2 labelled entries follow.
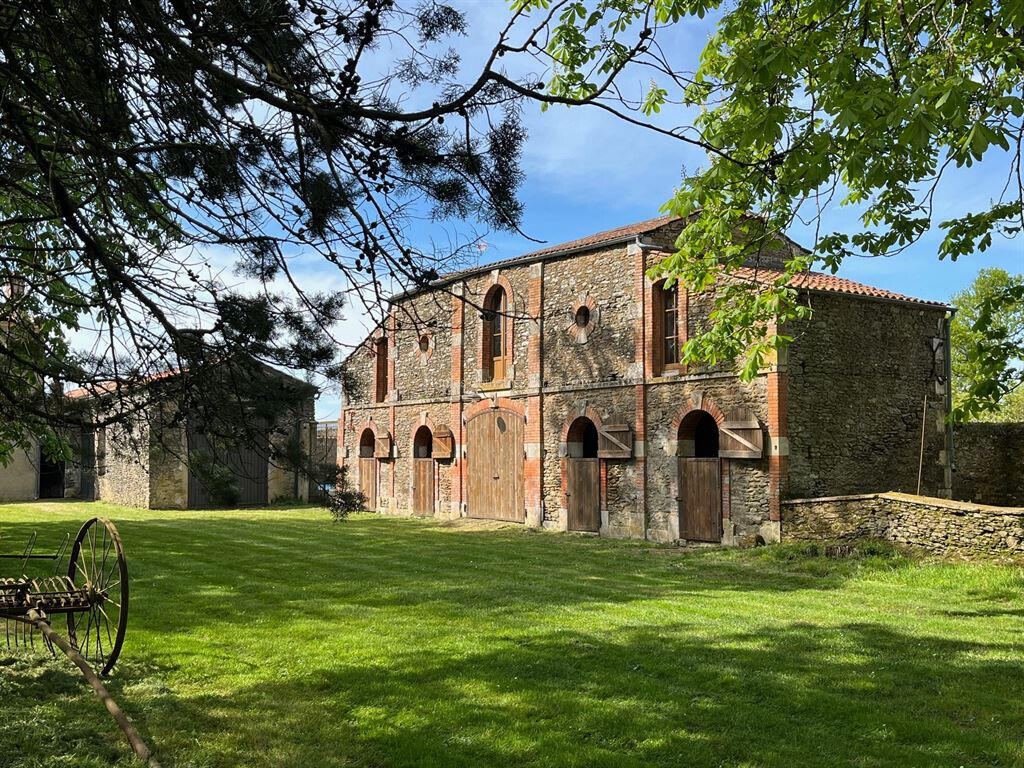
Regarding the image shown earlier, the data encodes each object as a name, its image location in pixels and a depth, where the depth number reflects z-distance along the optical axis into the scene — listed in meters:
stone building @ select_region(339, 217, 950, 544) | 15.24
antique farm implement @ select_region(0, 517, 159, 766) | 6.01
